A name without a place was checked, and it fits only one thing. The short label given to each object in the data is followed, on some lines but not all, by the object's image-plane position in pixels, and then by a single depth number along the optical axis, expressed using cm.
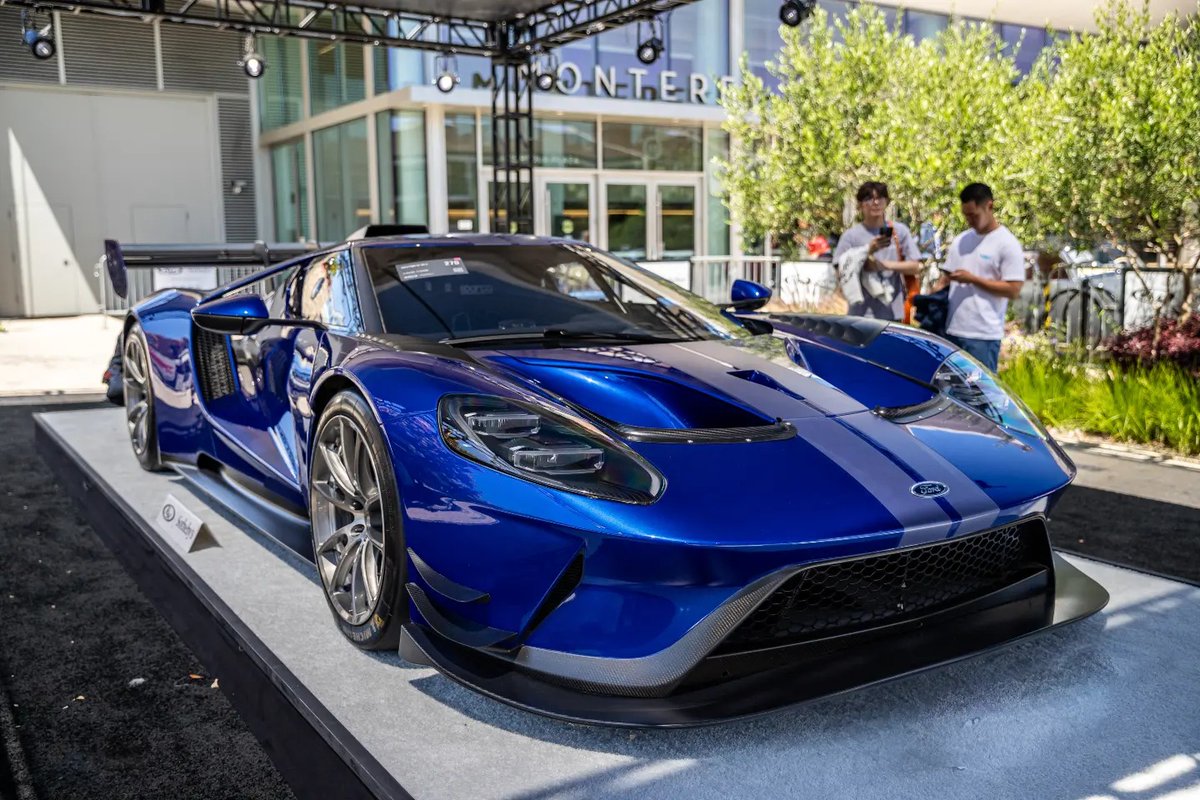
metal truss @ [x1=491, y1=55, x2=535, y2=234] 1266
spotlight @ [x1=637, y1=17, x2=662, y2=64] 1230
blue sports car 207
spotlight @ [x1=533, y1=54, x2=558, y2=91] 1457
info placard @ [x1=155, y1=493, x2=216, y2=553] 357
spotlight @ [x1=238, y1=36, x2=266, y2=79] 1216
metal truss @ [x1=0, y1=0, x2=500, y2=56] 996
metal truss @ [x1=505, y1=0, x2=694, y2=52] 1012
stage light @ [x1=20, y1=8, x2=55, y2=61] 1205
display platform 206
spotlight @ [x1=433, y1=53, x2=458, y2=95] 1357
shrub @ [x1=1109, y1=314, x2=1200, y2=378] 712
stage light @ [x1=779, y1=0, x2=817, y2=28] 962
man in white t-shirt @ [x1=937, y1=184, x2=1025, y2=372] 516
